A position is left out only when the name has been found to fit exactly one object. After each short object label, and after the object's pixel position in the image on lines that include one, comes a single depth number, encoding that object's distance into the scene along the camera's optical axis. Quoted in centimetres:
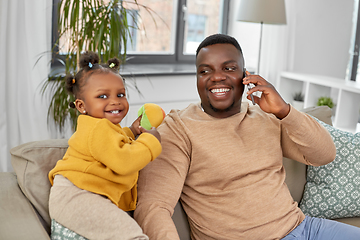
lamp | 309
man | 127
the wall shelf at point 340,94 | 292
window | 352
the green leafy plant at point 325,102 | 314
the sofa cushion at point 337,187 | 161
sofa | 104
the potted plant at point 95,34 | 205
